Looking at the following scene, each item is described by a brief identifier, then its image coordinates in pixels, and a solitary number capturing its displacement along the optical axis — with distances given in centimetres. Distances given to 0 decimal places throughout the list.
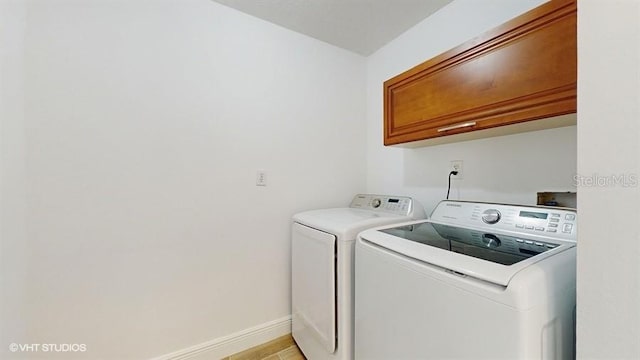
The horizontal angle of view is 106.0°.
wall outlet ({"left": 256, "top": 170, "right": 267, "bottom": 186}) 167
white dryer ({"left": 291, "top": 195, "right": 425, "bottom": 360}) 118
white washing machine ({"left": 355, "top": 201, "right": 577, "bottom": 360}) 60
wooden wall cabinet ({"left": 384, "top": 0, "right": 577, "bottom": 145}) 90
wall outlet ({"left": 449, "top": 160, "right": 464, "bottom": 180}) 155
